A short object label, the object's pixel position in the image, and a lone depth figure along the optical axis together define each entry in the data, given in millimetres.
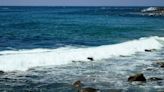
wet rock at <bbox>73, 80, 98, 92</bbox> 18141
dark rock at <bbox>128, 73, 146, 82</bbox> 20695
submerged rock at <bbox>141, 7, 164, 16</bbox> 118544
